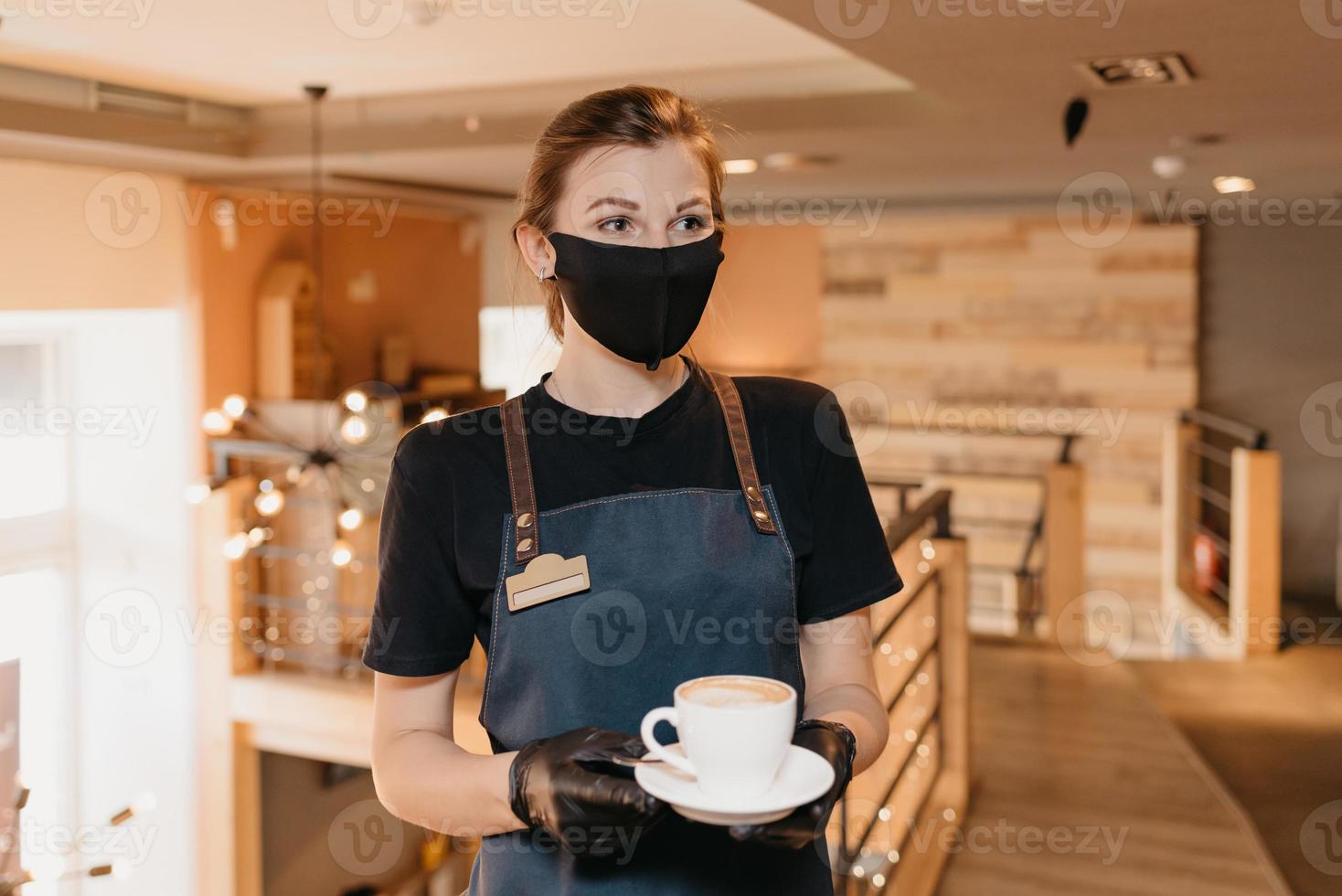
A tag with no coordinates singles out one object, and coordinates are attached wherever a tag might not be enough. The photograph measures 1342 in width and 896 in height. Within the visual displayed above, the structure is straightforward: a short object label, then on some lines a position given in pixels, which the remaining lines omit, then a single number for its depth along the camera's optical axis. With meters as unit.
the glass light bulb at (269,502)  4.30
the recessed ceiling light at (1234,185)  5.18
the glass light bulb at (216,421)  4.42
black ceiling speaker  3.02
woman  1.16
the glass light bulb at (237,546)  4.59
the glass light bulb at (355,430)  4.09
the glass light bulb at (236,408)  4.35
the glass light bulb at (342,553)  4.62
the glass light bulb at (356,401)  4.12
